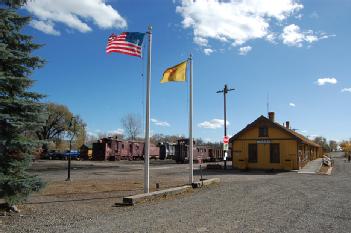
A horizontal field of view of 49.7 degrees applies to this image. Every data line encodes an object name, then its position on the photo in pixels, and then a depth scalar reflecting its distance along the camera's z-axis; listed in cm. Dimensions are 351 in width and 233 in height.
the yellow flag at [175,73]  1731
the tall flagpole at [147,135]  1462
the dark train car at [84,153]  6453
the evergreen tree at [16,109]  1039
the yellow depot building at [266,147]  3391
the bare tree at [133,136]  11488
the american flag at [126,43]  1439
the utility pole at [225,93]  3604
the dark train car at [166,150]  6669
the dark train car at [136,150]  6344
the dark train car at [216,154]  6139
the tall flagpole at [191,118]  1947
